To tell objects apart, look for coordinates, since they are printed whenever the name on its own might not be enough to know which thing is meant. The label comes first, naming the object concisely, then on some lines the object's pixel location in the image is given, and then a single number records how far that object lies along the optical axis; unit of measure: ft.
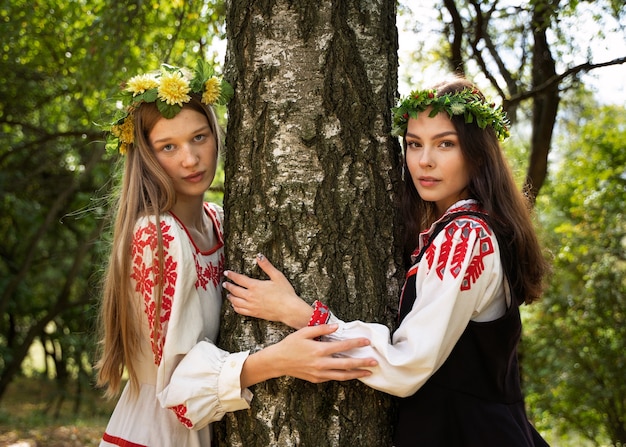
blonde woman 6.68
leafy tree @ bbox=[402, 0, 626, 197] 14.94
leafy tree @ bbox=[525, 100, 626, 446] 23.03
